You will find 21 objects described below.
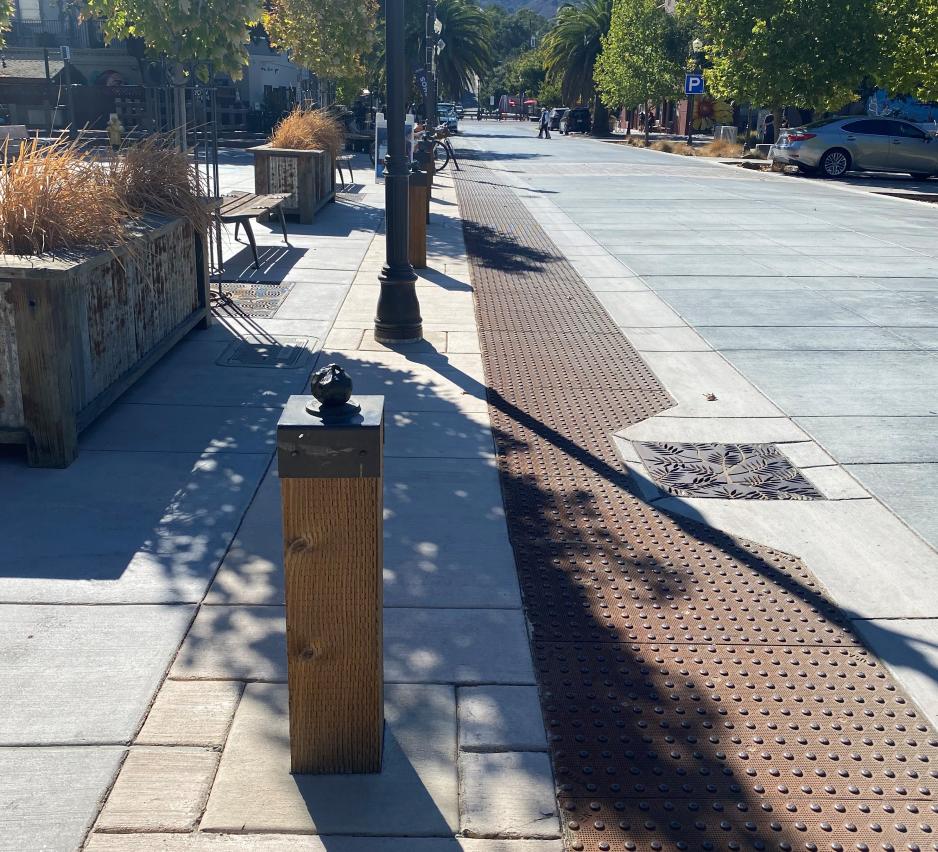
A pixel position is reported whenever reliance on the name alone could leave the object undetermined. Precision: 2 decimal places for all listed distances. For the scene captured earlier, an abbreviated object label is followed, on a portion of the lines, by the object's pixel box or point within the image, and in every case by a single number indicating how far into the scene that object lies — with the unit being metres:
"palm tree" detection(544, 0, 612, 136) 67.56
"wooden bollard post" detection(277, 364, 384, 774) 2.98
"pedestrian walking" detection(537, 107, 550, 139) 58.59
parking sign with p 45.53
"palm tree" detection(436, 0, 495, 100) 49.50
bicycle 23.89
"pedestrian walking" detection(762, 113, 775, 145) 46.19
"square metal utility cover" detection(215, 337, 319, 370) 8.11
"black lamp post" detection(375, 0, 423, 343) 8.78
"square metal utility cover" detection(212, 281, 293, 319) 9.97
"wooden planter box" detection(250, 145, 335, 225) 15.68
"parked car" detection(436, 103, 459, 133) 58.41
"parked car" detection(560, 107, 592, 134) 69.94
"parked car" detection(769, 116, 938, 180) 28.53
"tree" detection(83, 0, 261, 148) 10.00
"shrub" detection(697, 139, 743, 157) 42.00
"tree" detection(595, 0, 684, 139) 53.72
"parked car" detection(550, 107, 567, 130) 72.53
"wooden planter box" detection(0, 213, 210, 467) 5.62
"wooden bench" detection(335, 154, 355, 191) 21.70
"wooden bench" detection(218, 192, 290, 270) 11.32
